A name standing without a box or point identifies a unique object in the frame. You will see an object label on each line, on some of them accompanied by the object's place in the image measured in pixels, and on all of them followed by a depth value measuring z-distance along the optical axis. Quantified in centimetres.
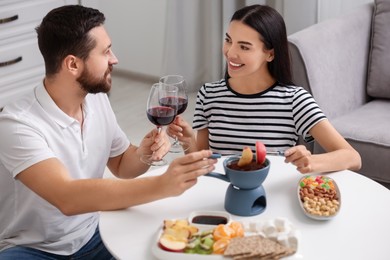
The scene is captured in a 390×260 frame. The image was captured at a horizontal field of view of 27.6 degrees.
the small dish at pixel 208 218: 176
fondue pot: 179
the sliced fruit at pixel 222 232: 168
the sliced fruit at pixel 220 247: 166
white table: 170
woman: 225
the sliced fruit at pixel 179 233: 169
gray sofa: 274
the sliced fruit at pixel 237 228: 171
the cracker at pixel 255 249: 163
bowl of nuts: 180
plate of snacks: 164
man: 190
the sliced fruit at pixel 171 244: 167
